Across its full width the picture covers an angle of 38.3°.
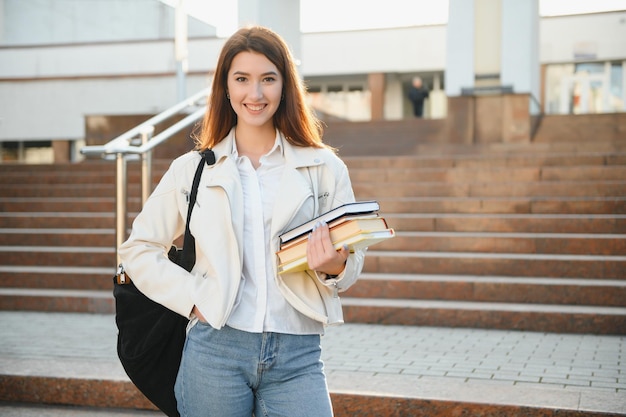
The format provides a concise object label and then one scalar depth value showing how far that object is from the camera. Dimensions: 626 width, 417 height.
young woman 2.67
